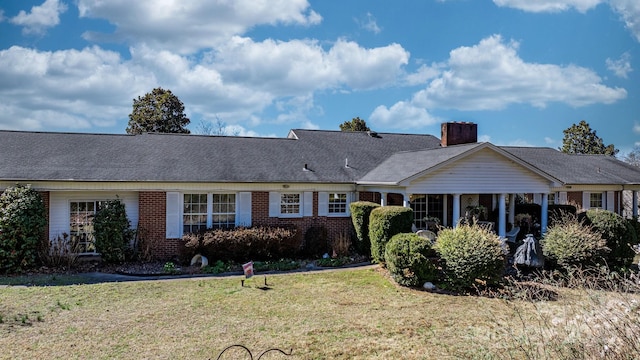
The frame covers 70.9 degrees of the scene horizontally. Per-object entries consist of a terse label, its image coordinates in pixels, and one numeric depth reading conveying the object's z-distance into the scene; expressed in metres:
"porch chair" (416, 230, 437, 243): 15.64
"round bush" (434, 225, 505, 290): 11.60
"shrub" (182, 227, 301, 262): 15.05
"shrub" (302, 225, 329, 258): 16.78
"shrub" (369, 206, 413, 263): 14.30
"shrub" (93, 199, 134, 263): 14.77
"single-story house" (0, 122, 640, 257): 15.55
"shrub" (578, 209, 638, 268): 14.44
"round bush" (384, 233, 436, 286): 11.99
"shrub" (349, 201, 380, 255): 16.19
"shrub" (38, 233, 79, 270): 14.41
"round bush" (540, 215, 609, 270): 13.00
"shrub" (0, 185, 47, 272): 13.54
